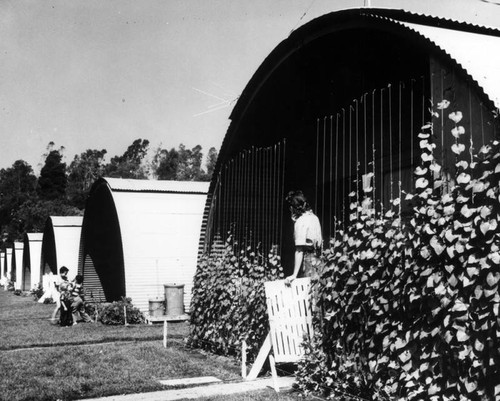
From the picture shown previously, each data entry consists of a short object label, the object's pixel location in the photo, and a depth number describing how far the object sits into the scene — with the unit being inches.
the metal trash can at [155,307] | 693.3
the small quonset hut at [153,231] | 726.5
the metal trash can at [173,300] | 689.6
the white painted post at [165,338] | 440.8
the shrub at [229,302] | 343.3
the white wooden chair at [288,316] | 280.8
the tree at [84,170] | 4579.2
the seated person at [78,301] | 671.1
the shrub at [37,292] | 1326.0
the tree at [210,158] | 4333.7
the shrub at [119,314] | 652.1
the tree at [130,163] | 4542.8
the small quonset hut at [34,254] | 1515.7
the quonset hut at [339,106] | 227.0
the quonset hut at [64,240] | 1162.6
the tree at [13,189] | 4249.5
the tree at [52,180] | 4520.2
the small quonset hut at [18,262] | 1830.3
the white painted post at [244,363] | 310.5
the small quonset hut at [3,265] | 2438.5
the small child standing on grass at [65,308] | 649.6
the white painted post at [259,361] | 299.3
